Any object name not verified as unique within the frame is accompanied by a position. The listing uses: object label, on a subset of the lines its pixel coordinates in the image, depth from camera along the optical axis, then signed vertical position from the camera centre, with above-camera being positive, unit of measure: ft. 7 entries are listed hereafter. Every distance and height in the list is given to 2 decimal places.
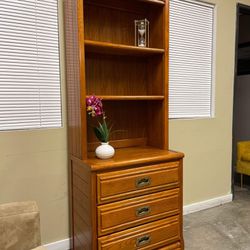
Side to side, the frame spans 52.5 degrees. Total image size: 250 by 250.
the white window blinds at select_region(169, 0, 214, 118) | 8.46 +1.64
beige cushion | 4.20 -2.04
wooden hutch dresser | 5.43 -0.83
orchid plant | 5.52 -0.11
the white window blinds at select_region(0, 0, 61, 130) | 5.94 +1.01
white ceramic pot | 5.75 -1.04
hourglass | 6.74 +1.99
